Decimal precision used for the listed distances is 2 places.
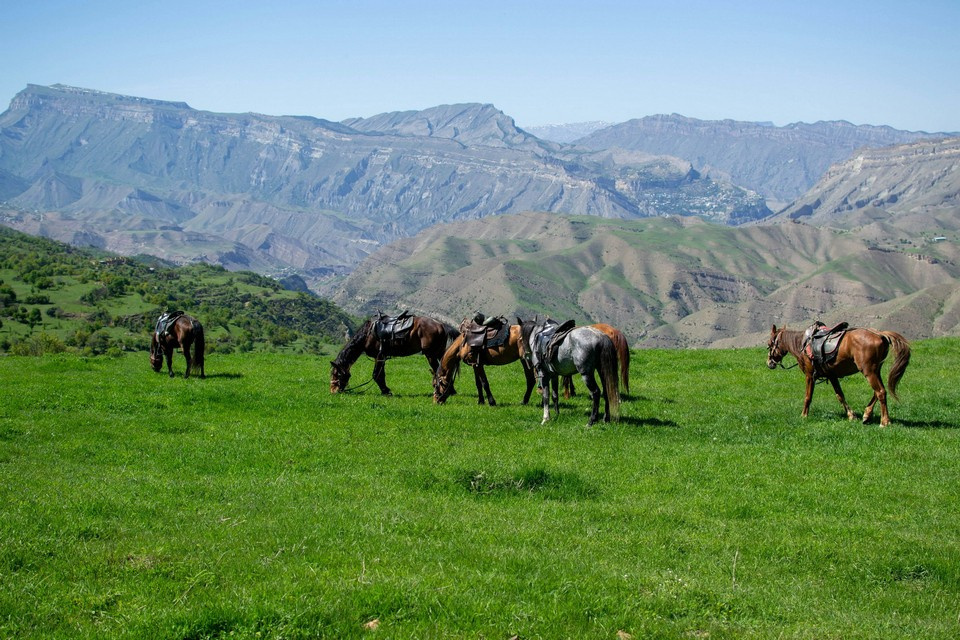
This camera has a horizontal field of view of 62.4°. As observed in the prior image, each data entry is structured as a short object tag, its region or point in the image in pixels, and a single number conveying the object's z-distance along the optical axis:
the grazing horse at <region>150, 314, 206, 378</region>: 27.55
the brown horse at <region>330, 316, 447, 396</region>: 25.03
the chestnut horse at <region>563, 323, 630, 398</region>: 20.69
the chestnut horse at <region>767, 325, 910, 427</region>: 19.34
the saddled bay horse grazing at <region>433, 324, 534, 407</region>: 22.72
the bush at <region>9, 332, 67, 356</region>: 51.06
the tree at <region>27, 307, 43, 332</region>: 87.72
